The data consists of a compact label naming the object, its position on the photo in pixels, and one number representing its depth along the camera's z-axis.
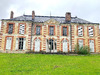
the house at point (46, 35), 14.57
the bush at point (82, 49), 13.91
